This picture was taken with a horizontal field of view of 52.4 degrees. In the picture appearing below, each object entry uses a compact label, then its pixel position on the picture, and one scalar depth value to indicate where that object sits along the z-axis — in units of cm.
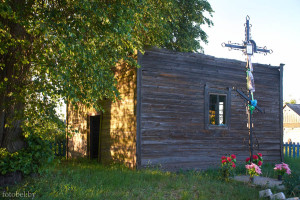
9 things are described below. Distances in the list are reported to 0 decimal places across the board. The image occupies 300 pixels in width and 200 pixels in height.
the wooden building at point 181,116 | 1154
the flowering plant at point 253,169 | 915
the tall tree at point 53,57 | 781
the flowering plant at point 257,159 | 994
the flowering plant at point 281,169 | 1002
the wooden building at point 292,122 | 4172
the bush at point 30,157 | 863
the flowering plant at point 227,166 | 1019
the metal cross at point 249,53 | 963
